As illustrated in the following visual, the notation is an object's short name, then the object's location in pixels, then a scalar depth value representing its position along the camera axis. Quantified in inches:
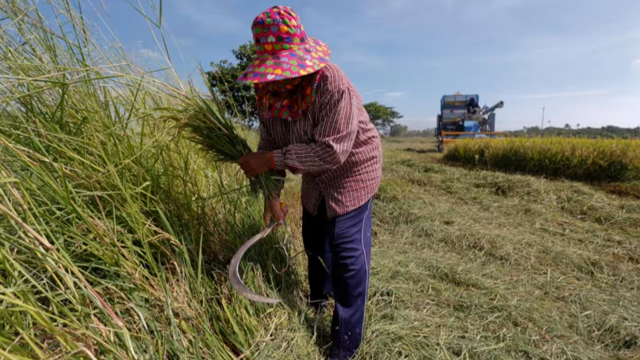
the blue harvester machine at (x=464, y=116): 527.5
